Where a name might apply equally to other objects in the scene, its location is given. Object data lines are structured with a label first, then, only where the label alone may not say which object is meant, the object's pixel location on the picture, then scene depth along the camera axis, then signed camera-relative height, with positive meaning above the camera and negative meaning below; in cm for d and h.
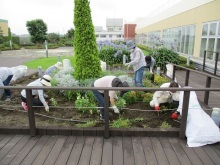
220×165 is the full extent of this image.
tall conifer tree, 507 +1
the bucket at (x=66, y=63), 745 -73
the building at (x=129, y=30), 4719 +351
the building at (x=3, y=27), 2817 +259
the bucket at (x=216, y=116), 318 -118
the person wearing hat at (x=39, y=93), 379 -100
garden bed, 345 -142
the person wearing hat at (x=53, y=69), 636 -86
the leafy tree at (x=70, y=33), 4431 +260
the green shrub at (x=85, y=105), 394 -125
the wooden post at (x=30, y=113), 300 -108
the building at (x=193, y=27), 923 +109
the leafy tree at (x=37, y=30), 3319 +255
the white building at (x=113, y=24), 6582 +701
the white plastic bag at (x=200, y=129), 286 -128
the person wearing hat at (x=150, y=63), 670 -67
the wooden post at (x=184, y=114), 293 -108
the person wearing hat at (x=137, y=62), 500 -47
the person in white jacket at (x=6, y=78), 470 -84
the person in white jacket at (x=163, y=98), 379 -108
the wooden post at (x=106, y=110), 292 -101
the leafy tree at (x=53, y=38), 3811 +134
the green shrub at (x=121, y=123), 327 -136
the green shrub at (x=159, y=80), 595 -114
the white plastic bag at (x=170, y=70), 664 -91
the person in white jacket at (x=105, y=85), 315 -69
